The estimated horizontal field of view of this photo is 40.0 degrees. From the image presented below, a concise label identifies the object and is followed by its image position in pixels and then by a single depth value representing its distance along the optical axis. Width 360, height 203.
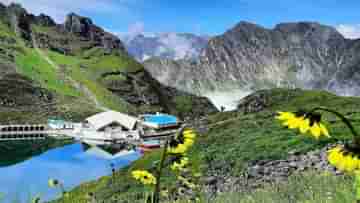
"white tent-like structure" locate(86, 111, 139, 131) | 97.31
